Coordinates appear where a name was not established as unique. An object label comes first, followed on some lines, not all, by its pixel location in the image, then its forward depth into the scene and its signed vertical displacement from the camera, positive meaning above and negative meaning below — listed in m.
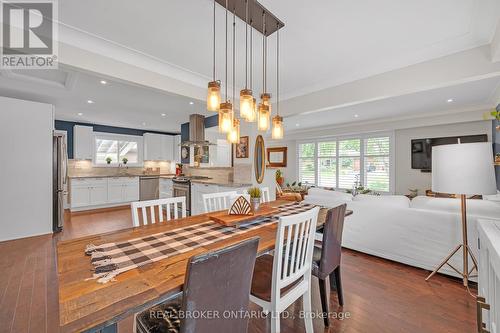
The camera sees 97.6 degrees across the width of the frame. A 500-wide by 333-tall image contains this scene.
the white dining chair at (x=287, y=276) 1.29 -0.73
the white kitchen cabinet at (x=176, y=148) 7.84 +0.69
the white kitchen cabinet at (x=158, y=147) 7.33 +0.71
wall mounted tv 5.36 +0.42
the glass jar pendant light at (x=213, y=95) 1.70 +0.56
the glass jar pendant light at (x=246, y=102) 1.66 +0.49
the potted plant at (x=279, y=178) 7.73 -0.40
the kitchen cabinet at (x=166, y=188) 5.54 -0.54
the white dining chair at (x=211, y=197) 2.39 -0.35
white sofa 2.36 -0.71
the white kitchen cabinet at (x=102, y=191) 5.62 -0.65
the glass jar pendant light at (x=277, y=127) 1.97 +0.36
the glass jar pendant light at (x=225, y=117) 1.66 +0.38
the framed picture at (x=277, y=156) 8.77 +0.43
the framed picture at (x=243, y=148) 4.21 +0.37
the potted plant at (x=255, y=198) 2.11 -0.30
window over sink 6.68 +0.60
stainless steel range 4.73 -0.46
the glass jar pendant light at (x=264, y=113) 1.81 +0.45
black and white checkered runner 1.06 -0.47
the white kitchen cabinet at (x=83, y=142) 6.13 +0.72
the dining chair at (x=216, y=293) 0.85 -0.54
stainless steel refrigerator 3.92 -0.19
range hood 5.18 +0.87
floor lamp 1.74 -0.03
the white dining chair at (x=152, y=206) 1.79 -0.33
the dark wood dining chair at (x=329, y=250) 1.68 -0.68
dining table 0.73 -0.49
